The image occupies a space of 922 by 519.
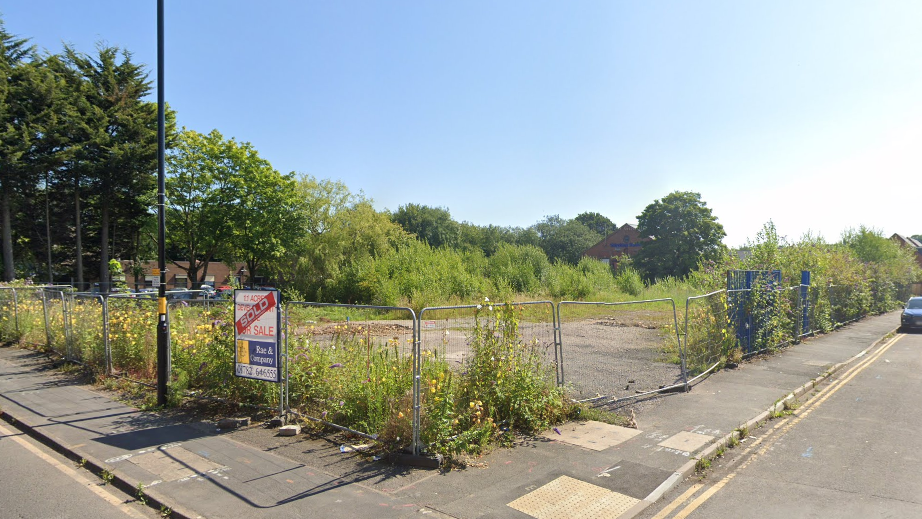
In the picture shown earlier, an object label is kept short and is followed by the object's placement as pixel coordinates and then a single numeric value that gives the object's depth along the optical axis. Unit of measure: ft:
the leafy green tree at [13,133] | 94.73
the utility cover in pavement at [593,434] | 23.26
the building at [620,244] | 284.04
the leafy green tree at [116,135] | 107.45
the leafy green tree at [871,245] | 143.02
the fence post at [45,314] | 46.00
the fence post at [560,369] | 28.22
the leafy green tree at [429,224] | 291.38
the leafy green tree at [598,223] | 440.86
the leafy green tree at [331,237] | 139.54
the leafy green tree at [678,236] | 189.26
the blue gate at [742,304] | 45.63
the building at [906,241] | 247.21
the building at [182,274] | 153.07
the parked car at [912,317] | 76.33
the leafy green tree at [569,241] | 321.52
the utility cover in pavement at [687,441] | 22.93
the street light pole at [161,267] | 28.48
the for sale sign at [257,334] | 24.73
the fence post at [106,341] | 36.09
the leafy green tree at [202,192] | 130.93
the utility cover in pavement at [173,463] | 19.49
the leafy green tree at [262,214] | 133.08
